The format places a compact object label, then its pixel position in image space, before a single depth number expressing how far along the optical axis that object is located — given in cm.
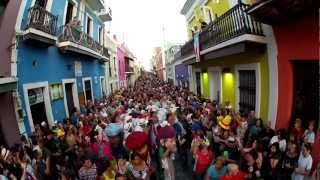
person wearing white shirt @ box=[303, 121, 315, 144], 301
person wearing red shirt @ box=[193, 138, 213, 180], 297
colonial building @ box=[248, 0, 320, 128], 310
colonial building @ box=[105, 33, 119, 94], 1226
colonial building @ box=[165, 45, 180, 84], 1630
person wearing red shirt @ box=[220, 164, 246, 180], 251
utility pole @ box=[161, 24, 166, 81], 2346
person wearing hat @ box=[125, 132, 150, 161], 228
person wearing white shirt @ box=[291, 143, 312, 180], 275
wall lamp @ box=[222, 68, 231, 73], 592
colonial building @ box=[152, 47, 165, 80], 2826
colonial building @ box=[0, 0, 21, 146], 408
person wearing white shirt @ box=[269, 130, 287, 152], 302
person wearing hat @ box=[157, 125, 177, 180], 264
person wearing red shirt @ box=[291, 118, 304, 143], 319
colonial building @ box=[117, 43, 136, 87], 1673
